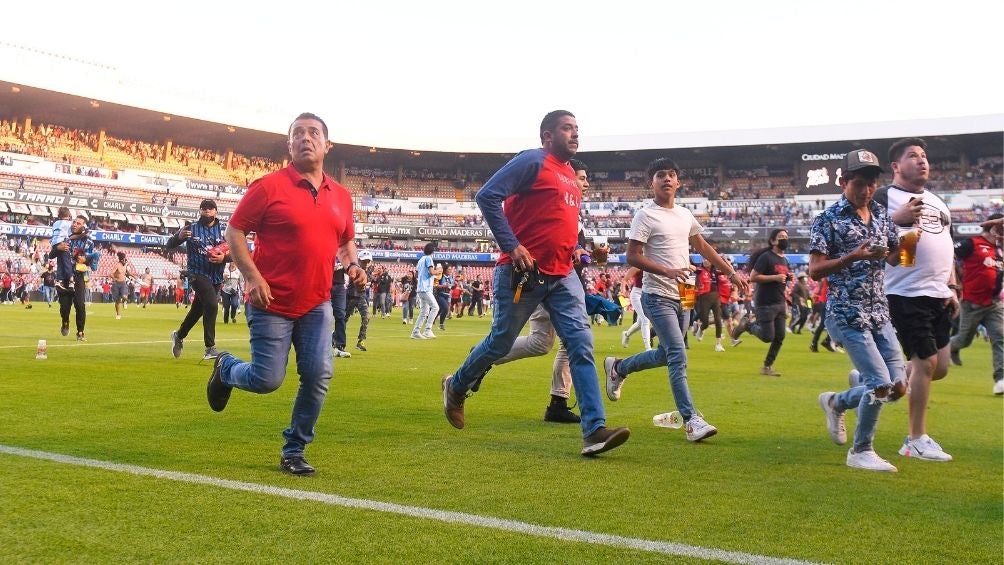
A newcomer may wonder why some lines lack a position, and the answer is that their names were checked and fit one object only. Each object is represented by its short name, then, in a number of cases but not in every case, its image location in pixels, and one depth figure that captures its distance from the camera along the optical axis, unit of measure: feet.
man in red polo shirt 14.43
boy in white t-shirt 20.12
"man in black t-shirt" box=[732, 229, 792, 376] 39.40
